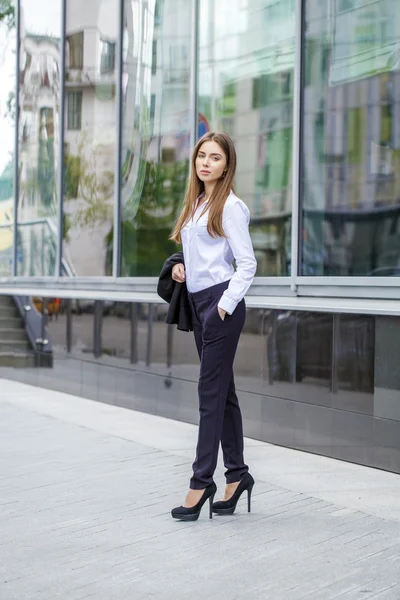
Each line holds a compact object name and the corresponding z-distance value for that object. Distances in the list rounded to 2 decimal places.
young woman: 4.50
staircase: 11.04
